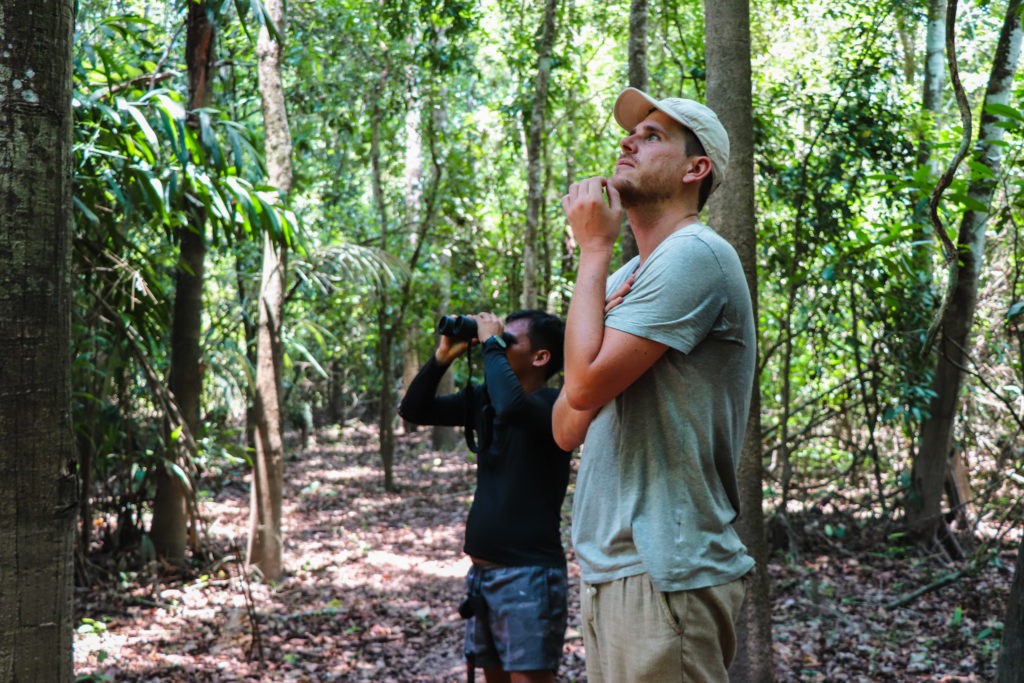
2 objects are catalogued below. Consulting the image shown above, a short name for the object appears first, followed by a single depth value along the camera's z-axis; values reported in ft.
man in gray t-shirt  6.08
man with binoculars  9.65
